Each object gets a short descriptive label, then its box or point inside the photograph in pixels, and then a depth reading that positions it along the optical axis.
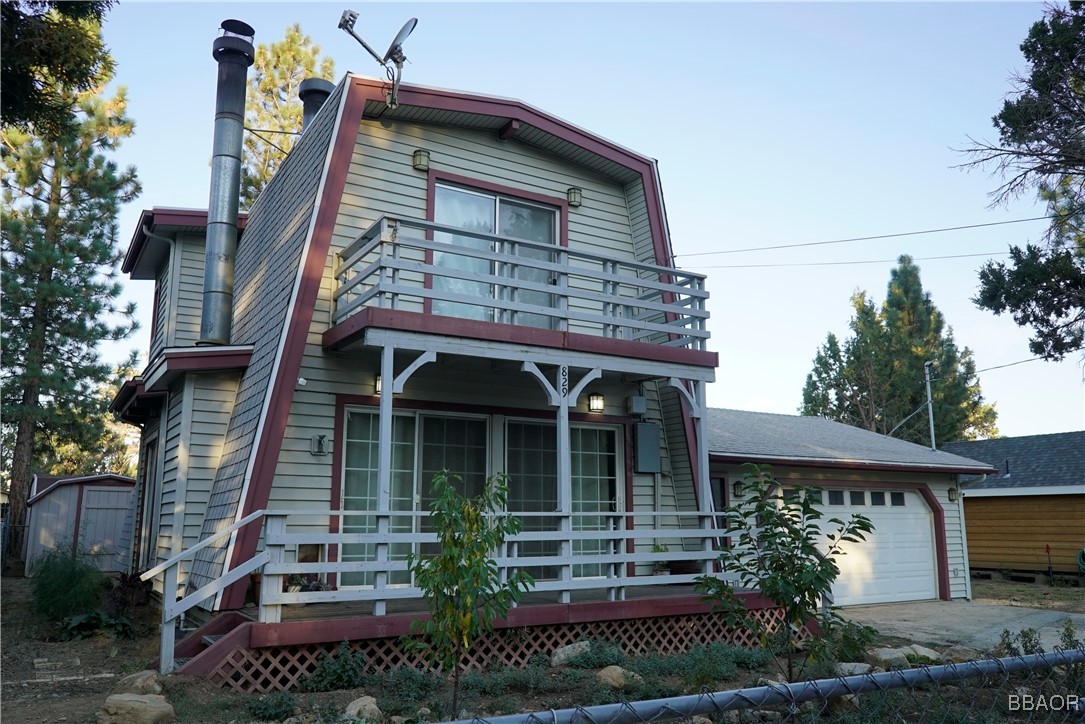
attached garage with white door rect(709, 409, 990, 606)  15.43
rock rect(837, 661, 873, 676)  7.71
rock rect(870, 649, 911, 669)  8.68
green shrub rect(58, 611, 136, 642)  9.79
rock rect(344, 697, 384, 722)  6.05
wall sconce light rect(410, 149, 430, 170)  10.81
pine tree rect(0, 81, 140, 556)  20.52
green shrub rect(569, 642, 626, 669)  8.15
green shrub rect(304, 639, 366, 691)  7.20
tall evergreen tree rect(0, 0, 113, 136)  7.85
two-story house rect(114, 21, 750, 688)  8.91
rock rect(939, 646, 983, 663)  9.12
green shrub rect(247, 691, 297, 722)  6.20
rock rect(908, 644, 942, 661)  9.27
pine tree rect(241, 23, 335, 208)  25.72
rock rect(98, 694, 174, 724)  5.73
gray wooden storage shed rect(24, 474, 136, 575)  18.30
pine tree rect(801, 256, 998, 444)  36.56
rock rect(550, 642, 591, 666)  8.24
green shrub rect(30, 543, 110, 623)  10.17
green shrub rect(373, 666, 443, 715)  6.43
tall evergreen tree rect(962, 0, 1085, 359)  12.31
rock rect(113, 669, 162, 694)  6.35
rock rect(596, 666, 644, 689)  7.24
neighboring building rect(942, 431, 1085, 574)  21.19
